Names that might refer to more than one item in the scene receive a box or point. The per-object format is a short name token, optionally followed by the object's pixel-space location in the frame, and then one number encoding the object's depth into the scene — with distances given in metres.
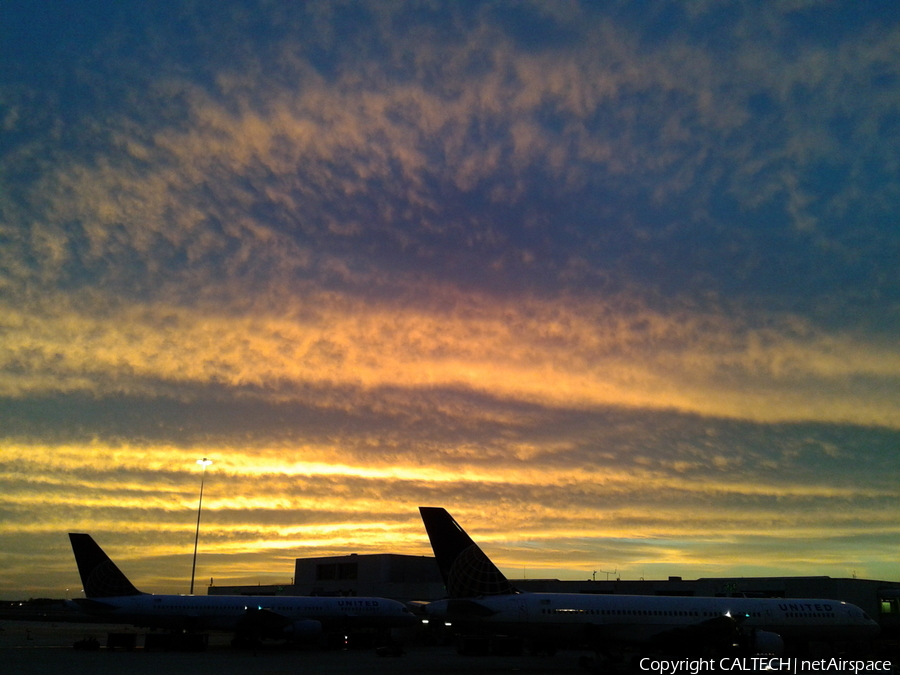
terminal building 80.44
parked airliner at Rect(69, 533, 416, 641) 60.84
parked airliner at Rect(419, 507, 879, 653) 45.25
